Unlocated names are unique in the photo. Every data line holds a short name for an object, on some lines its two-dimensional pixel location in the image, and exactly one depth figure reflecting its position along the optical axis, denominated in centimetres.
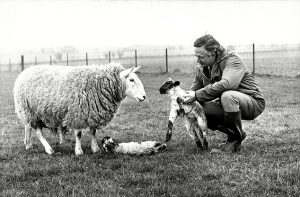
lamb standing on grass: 543
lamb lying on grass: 569
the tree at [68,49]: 9935
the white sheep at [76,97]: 615
